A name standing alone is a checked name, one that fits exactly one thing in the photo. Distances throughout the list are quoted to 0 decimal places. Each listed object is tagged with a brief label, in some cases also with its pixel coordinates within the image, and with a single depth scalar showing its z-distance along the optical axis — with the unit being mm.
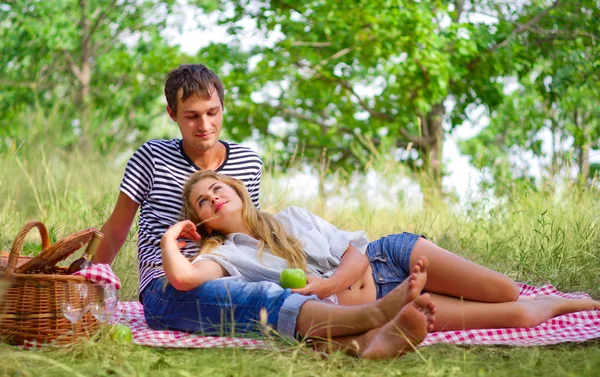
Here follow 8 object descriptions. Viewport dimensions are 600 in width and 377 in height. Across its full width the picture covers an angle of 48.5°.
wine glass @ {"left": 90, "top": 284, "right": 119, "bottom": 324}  2721
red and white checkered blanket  2680
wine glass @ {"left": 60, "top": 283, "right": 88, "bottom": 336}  2623
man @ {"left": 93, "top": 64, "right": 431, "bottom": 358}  2434
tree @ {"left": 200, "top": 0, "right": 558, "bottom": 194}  8695
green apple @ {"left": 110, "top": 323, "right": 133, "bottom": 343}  2605
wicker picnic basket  2627
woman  2852
